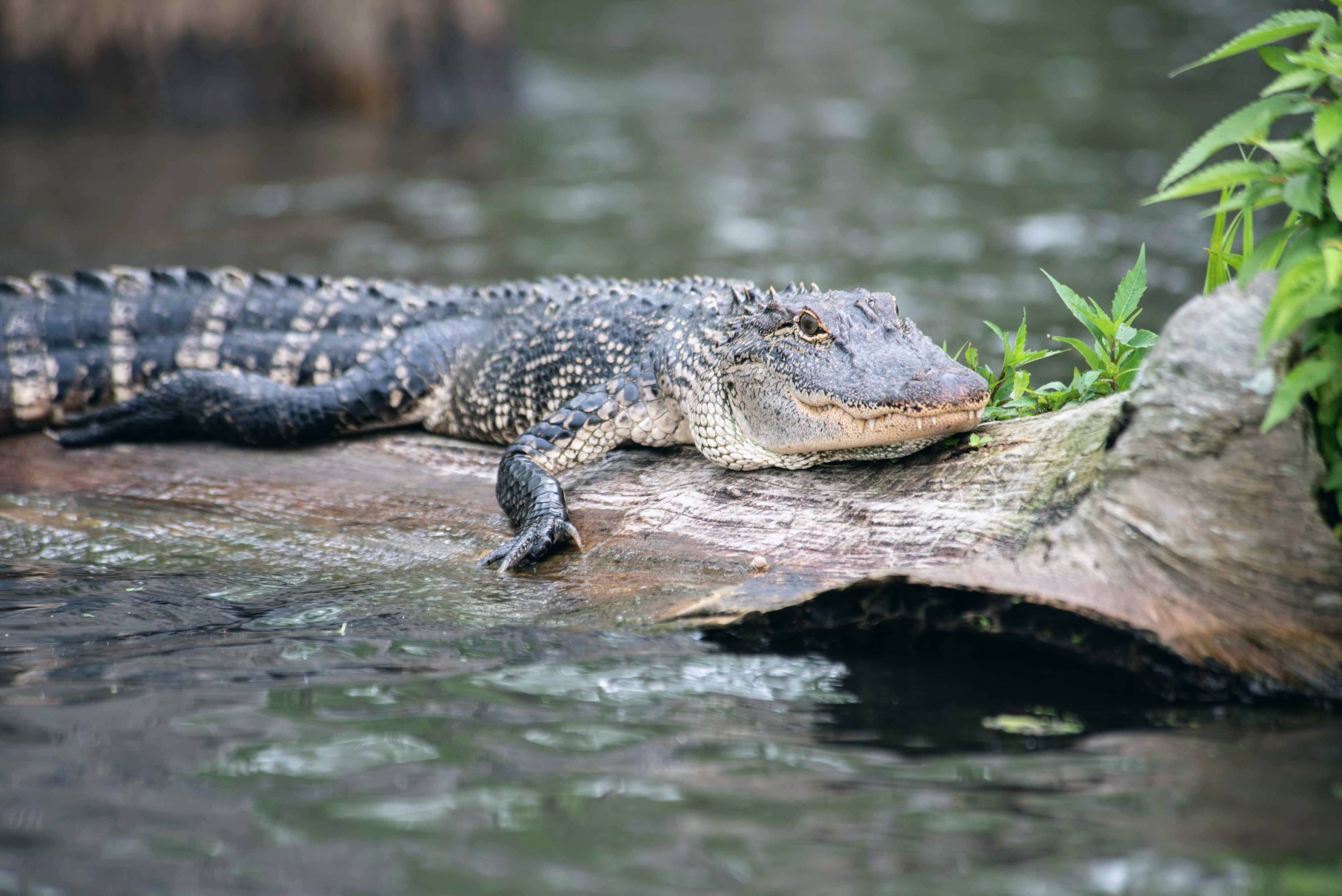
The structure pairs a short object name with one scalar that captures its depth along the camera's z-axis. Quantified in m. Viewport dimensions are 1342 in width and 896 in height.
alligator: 7.63
